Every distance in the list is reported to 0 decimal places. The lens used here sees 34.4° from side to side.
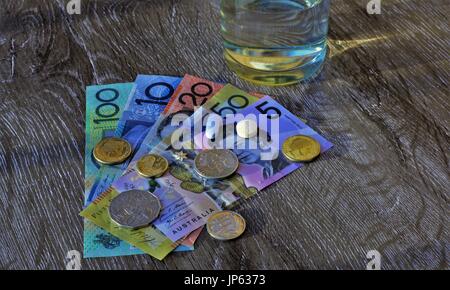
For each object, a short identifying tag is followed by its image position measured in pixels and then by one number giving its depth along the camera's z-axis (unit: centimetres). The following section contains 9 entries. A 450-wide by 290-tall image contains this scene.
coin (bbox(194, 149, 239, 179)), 77
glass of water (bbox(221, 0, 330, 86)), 86
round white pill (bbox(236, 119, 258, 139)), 82
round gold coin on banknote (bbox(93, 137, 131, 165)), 79
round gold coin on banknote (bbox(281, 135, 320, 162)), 80
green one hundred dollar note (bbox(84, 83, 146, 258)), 70
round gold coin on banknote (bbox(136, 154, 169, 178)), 77
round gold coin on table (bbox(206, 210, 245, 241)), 72
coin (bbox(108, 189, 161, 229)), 72
